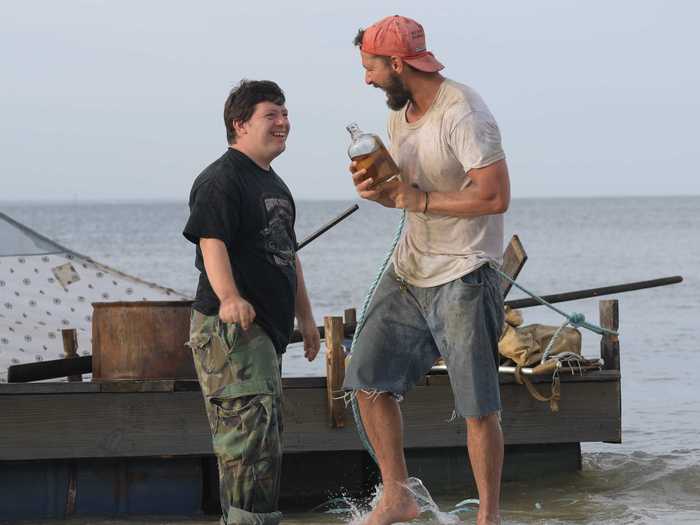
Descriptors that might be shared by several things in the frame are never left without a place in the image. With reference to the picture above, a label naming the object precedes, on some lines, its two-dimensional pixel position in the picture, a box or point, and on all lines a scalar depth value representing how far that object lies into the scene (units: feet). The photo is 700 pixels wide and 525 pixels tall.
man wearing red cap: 28.64
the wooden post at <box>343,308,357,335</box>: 51.86
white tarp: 58.41
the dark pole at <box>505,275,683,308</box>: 45.30
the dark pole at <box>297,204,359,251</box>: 43.60
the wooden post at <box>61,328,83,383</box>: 51.65
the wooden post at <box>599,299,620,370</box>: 42.67
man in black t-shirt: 26.58
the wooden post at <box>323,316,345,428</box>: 38.97
